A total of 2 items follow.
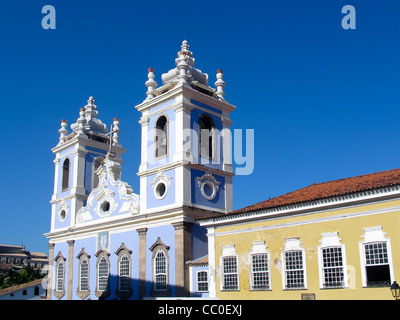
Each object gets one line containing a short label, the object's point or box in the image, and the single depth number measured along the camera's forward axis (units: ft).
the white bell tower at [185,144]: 82.89
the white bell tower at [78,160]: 110.63
